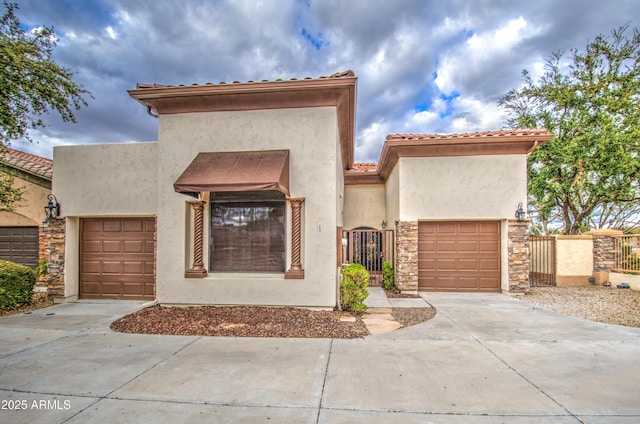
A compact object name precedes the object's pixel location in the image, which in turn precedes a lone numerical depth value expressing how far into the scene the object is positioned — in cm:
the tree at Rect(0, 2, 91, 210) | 746
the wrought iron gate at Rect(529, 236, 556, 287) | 1266
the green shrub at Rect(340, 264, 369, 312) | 791
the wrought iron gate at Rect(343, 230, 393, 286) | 1255
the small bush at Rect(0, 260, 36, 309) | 845
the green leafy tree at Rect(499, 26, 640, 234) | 1470
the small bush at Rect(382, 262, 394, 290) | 1184
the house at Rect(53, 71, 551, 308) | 800
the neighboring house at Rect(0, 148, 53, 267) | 990
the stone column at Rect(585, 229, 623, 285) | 1227
